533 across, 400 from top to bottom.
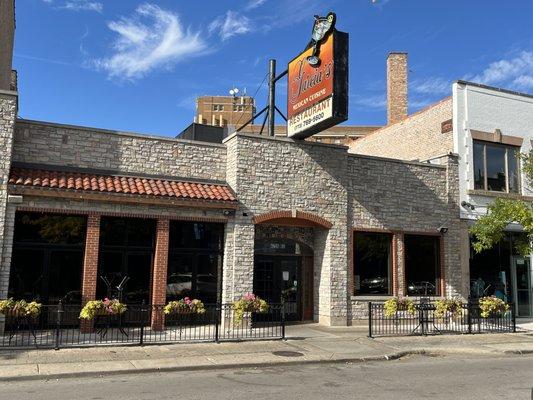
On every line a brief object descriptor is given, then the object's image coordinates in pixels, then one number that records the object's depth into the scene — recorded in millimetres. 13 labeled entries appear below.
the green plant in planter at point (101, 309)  12680
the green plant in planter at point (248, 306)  14102
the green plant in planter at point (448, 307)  15844
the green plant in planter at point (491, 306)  16406
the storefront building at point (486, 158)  20344
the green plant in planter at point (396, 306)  15457
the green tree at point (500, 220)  16891
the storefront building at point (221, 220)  14211
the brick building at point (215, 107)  104812
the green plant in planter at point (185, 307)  13711
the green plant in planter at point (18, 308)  11906
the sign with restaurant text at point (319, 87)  15398
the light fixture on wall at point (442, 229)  19647
